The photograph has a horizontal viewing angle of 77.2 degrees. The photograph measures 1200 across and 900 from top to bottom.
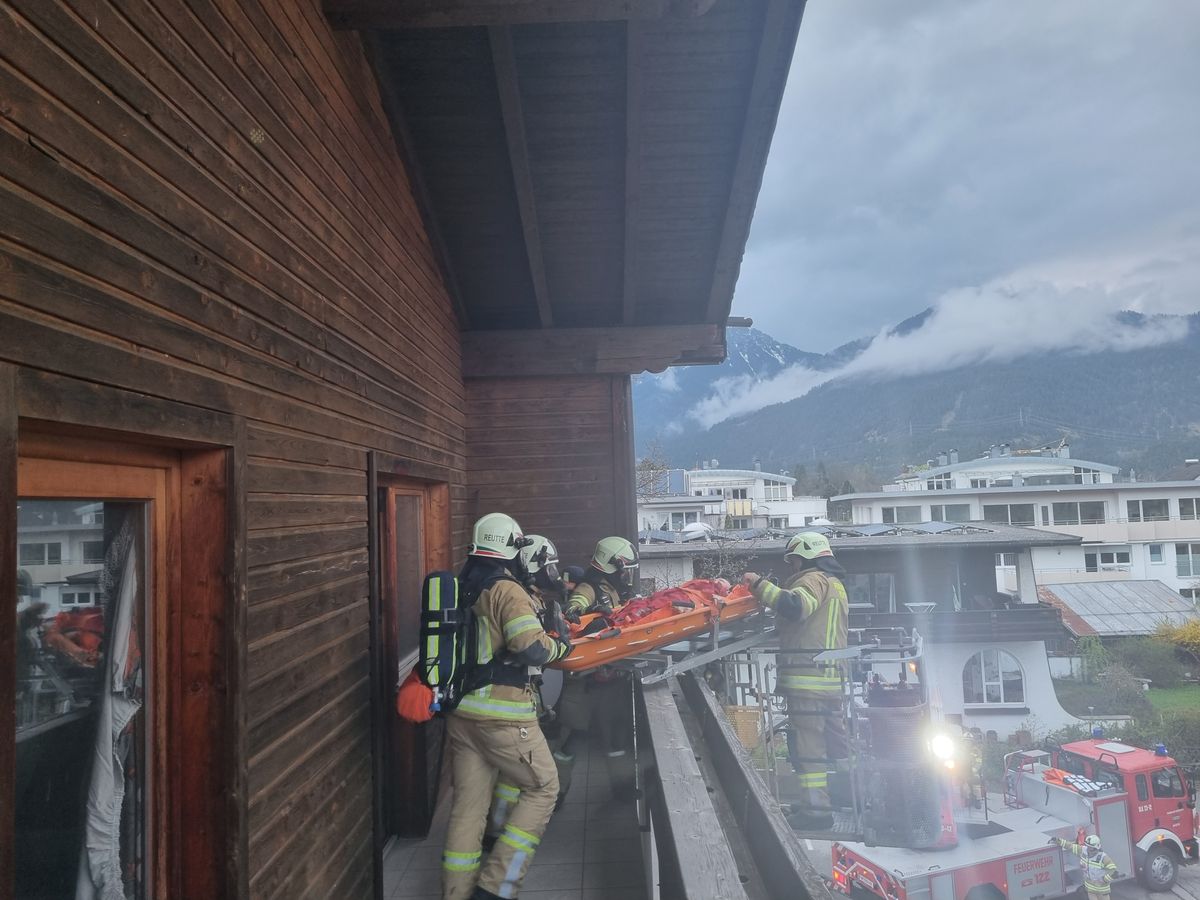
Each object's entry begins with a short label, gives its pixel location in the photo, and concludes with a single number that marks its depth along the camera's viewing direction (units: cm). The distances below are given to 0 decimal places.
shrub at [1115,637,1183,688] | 2956
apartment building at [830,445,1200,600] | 4081
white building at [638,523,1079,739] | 2420
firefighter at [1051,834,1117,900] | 1630
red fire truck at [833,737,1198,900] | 1481
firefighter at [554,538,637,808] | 606
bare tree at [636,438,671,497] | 4559
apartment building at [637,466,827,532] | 5050
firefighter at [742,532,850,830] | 667
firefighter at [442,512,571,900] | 402
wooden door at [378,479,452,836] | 498
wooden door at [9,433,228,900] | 198
